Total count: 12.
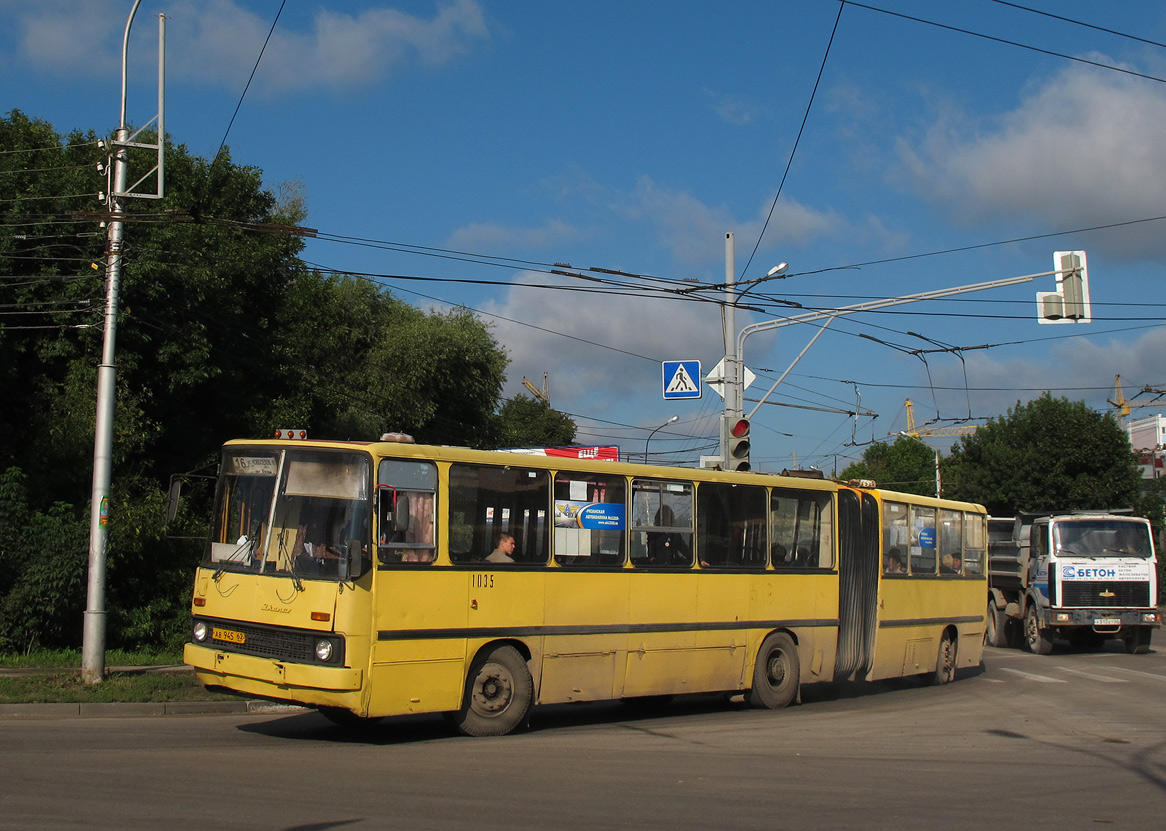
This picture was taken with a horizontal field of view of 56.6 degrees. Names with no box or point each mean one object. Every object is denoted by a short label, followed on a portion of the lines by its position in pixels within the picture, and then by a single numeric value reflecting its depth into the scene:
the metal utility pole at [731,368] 20.45
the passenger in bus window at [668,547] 12.41
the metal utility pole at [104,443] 13.48
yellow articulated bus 9.74
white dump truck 22.59
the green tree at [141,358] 18.55
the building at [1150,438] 71.78
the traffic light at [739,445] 19.52
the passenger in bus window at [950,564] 17.72
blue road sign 21.56
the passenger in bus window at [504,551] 10.83
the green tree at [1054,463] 45.47
